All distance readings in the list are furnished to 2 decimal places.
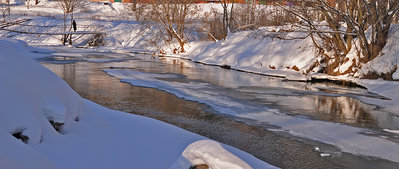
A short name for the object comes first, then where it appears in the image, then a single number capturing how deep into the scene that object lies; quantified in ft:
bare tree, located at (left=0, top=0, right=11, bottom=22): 187.83
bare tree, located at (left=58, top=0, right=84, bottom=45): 149.69
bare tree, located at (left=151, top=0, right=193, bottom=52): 115.03
